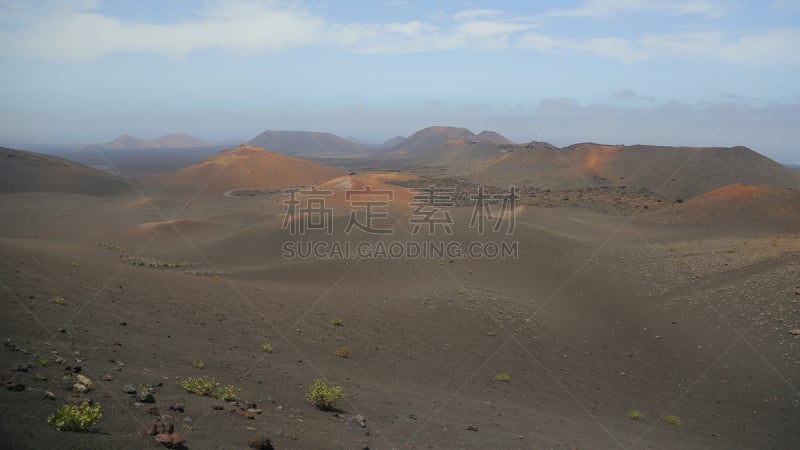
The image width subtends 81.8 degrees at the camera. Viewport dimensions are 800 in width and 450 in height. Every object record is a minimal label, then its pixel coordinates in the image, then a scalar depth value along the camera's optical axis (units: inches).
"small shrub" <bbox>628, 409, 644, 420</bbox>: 355.3
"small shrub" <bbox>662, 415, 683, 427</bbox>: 351.2
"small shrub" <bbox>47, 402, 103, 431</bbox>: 168.6
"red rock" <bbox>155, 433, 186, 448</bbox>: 177.6
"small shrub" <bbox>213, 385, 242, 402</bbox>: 251.9
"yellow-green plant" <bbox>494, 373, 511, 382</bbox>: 401.4
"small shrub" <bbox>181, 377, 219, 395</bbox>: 252.4
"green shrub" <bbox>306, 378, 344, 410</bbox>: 276.7
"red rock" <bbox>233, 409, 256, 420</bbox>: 232.5
